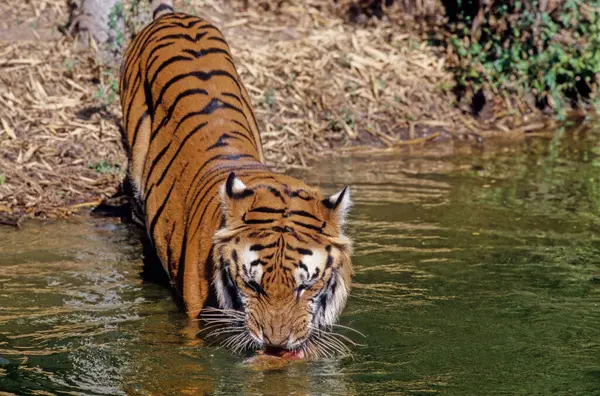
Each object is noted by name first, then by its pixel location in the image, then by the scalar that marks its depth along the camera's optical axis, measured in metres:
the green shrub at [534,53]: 20.27
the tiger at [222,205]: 8.65
